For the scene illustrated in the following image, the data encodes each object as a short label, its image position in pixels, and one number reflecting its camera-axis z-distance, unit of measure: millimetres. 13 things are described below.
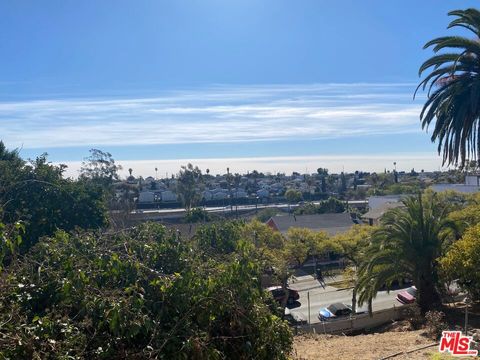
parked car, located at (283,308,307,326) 17656
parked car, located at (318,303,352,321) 18828
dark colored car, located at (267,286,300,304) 20209
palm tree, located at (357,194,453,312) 13180
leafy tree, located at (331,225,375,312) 29091
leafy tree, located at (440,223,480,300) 11258
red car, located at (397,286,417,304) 20828
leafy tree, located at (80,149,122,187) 45844
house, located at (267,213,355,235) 42531
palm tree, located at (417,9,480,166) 12758
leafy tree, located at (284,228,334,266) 29000
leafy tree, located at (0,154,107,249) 17422
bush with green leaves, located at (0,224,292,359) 4895
